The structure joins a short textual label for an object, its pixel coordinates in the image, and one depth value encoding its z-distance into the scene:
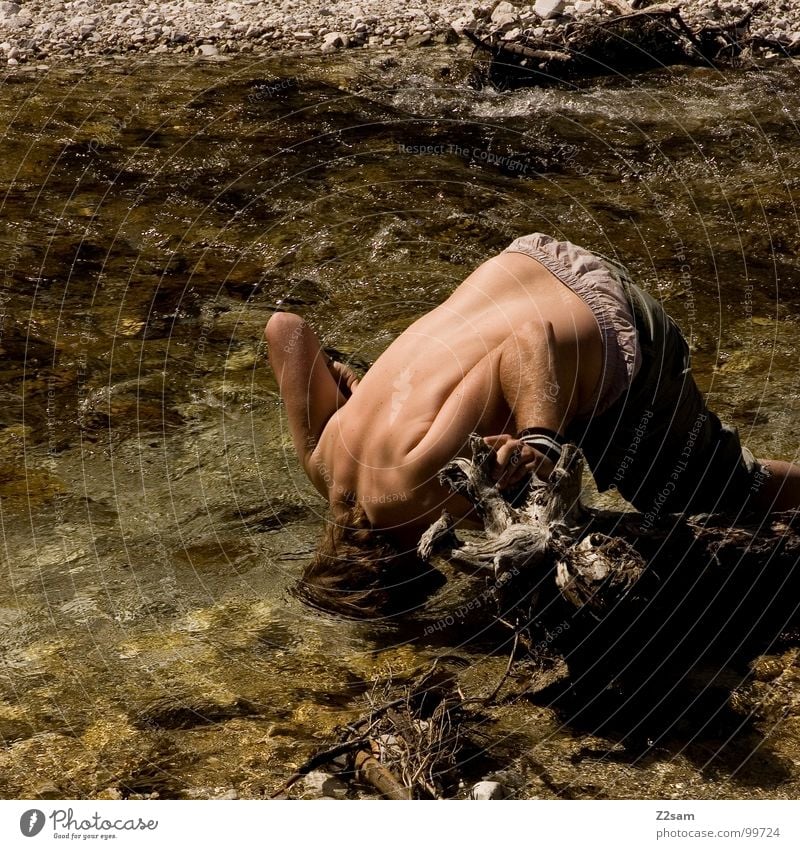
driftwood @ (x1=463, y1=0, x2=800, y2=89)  7.84
